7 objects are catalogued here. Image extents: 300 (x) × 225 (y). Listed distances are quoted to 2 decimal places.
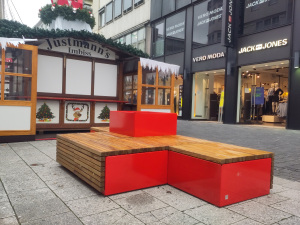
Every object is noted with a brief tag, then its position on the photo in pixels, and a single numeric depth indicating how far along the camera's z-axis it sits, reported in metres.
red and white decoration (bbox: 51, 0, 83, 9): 8.95
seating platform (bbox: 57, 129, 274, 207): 2.84
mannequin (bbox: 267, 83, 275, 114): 16.12
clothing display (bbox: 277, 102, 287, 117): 14.47
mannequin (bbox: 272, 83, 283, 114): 15.91
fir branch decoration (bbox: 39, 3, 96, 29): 8.57
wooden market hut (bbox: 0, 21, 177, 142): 6.61
